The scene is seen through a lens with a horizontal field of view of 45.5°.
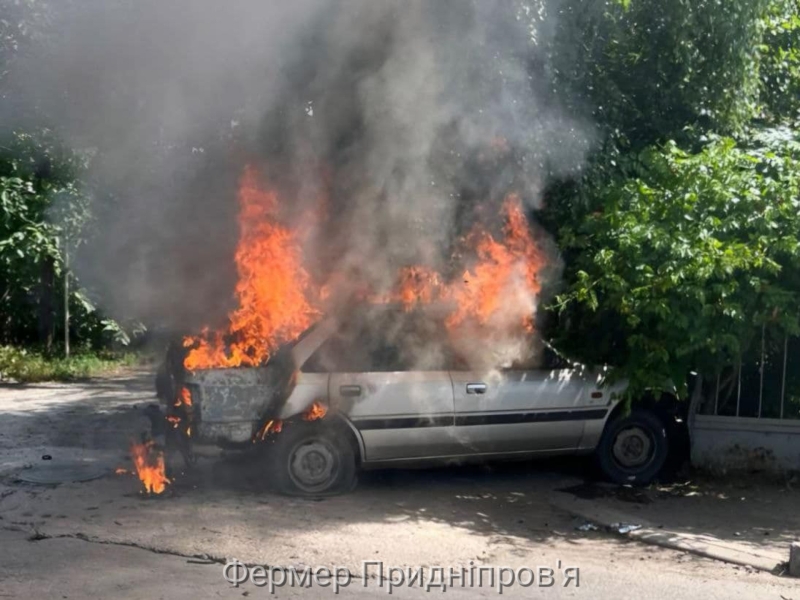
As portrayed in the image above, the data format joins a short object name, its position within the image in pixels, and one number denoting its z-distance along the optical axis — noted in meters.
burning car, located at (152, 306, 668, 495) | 7.60
